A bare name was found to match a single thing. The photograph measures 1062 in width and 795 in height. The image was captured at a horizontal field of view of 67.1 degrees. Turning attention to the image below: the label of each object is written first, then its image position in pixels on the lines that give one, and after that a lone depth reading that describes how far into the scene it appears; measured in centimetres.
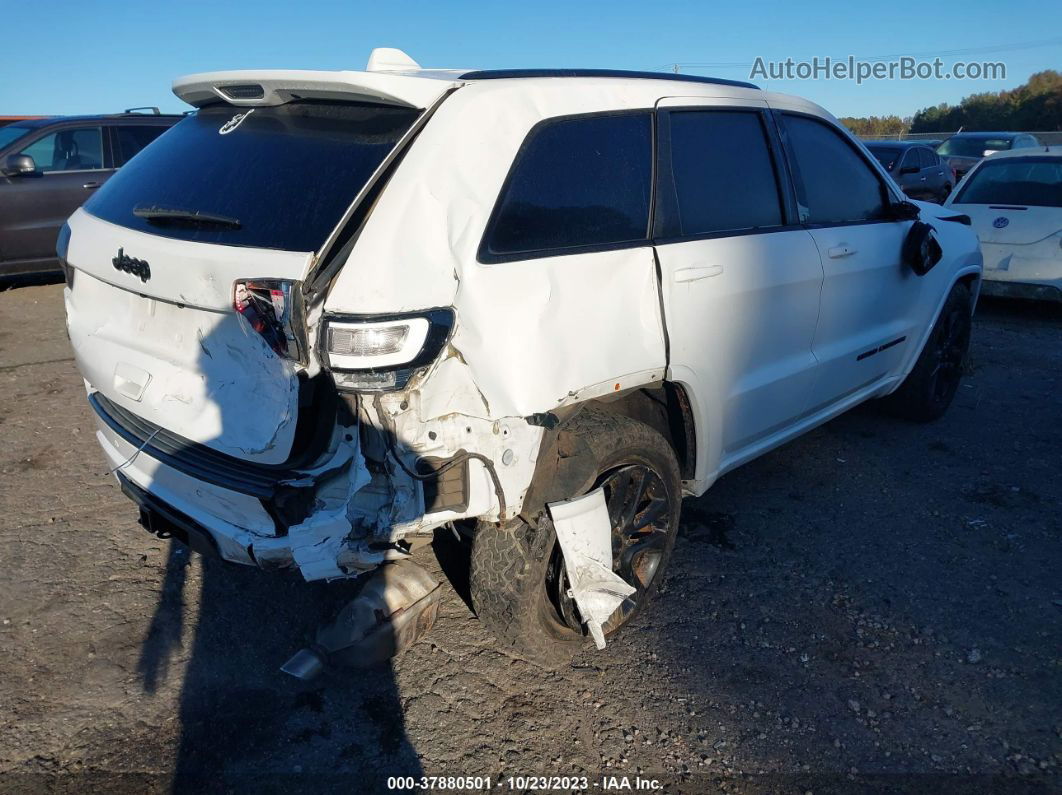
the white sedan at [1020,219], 743
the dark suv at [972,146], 1616
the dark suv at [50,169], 813
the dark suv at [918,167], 1255
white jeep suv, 223
